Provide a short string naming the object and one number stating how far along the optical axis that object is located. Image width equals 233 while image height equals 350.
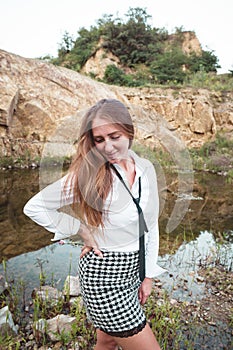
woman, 1.17
